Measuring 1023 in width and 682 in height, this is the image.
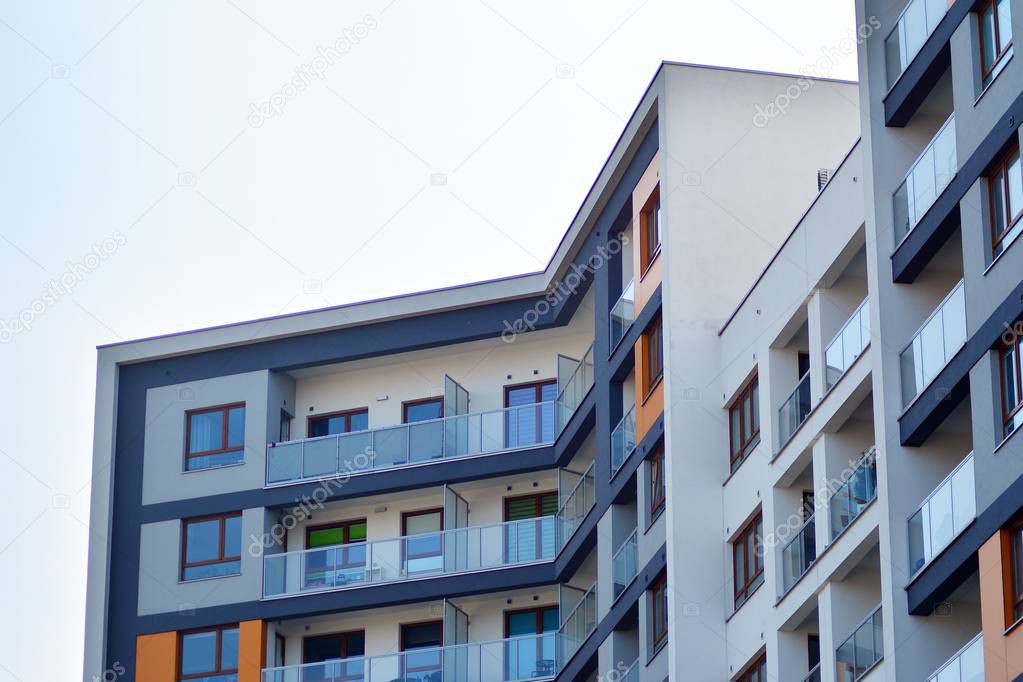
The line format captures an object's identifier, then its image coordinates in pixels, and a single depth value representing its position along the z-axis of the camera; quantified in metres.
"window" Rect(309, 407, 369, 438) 54.69
